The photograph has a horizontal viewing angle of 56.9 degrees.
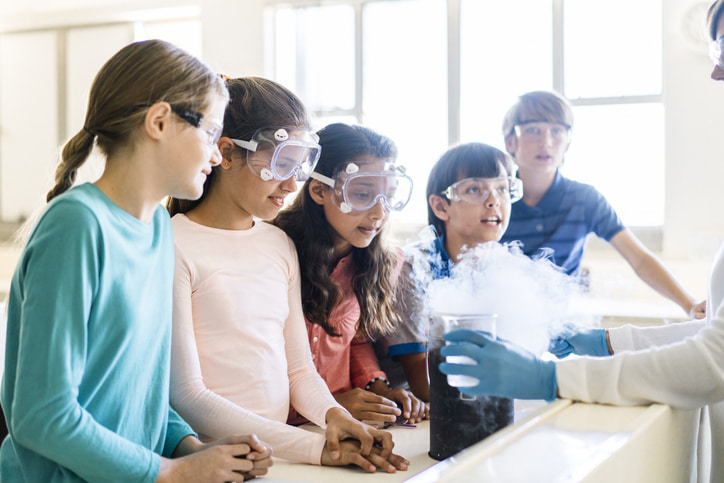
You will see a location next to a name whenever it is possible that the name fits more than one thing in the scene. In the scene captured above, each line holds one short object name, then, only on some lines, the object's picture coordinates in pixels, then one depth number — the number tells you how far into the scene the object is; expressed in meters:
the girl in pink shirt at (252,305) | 1.27
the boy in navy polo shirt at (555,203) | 2.89
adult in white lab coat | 1.07
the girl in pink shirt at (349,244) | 1.72
